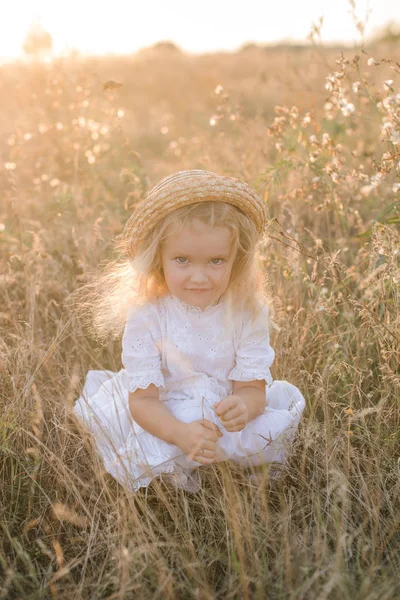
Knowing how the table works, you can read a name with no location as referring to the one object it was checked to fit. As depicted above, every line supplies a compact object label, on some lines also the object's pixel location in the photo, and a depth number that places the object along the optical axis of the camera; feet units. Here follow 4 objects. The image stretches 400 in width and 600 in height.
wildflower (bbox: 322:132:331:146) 9.88
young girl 7.16
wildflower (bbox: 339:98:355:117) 9.21
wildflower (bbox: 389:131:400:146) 8.10
